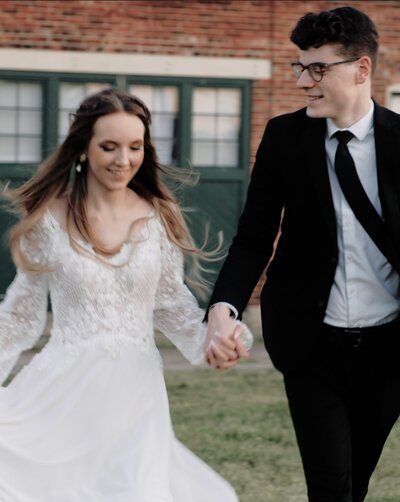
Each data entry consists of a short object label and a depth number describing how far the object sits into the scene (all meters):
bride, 6.90
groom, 6.92
